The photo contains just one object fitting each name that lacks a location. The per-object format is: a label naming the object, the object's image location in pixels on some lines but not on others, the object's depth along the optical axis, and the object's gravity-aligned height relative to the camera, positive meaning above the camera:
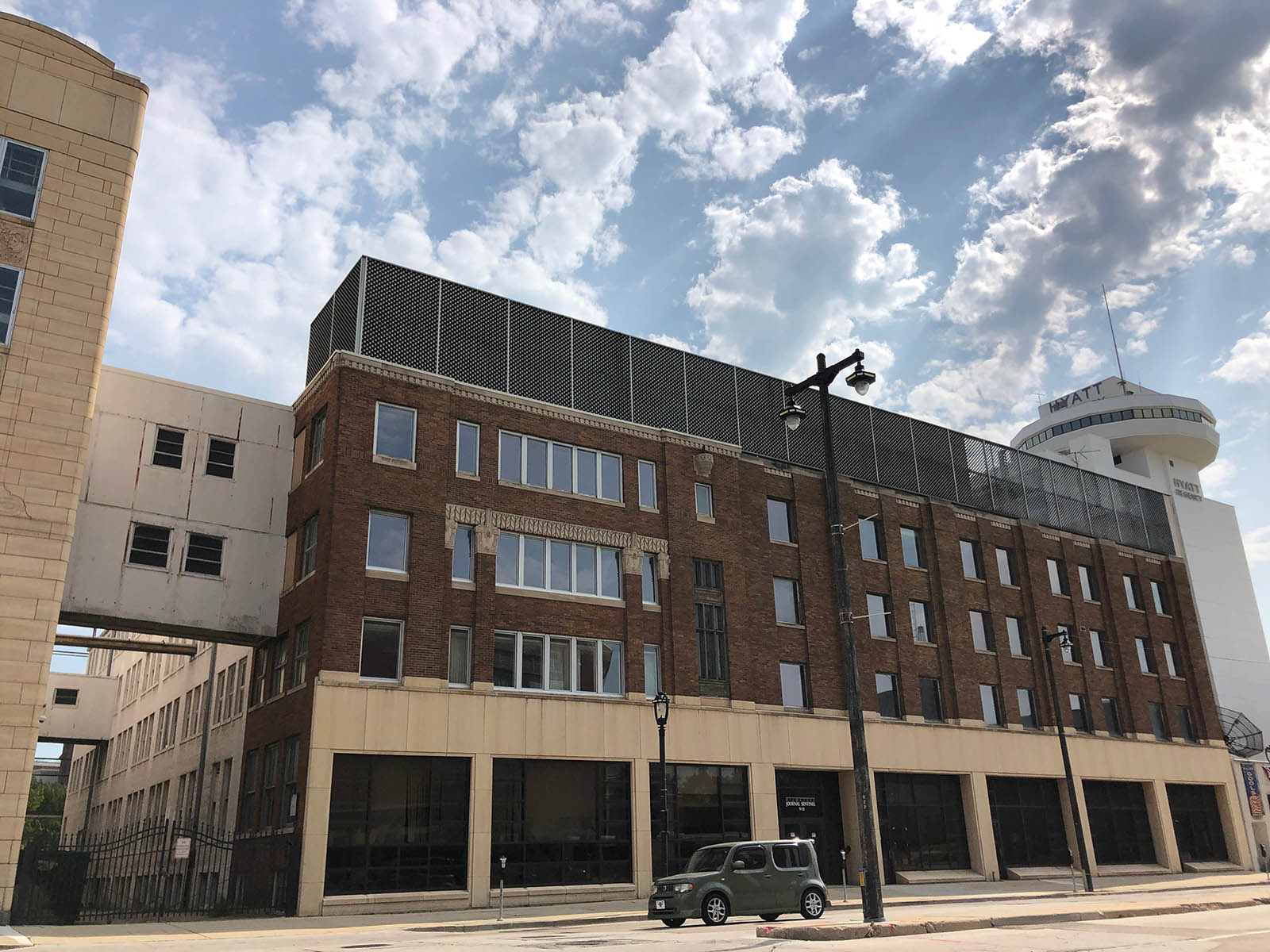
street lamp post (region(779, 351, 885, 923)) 18.20 +3.48
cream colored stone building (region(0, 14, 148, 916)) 22.78 +12.87
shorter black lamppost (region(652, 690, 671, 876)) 25.75 +3.09
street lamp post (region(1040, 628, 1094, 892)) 35.94 +1.76
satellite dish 54.62 +4.86
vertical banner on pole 49.78 +1.73
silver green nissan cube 22.03 -0.92
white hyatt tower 57.12 +18.97
